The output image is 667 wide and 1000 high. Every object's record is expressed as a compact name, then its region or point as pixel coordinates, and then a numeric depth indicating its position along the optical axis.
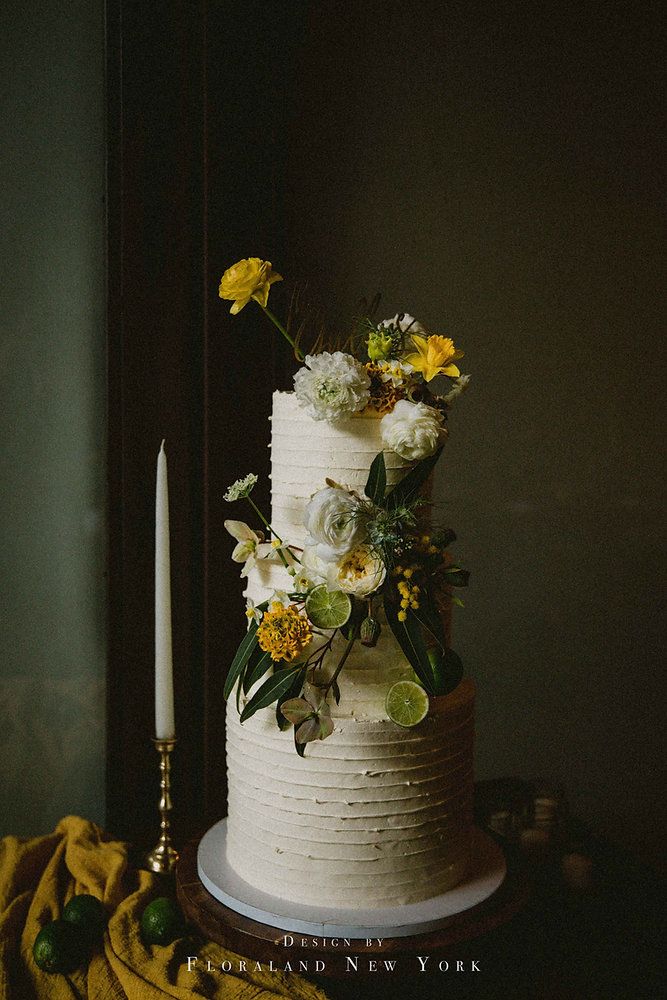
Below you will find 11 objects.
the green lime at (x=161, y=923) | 1.67
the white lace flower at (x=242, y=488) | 1.63
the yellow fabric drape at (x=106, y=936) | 1.57
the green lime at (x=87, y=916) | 1.69
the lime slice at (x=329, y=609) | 1.48
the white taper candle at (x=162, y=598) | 1.85
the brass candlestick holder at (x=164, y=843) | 1.94
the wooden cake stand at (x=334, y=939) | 1.42
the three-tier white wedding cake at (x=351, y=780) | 1.51
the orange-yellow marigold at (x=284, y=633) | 1.49
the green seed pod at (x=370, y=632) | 1.49
